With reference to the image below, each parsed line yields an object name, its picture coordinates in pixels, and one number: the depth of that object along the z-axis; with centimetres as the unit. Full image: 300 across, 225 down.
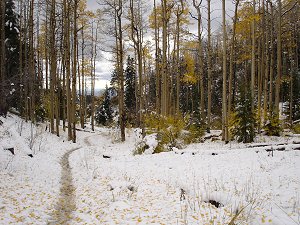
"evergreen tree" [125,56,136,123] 3659
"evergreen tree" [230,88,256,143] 1354
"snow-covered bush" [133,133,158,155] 1280
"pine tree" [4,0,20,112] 2138
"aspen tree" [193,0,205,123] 1625
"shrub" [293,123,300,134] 1454
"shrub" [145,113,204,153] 1279
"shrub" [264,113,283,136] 1417
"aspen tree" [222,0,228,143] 1364
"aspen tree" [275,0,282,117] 1523
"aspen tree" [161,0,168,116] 1627
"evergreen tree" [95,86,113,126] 3972
